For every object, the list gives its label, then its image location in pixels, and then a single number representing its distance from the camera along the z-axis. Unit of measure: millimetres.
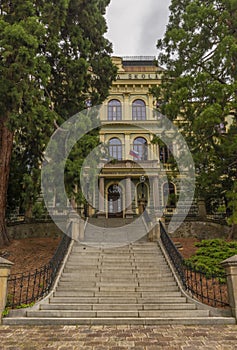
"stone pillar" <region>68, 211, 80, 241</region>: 11900
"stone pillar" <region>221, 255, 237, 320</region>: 6422
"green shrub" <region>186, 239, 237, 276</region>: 9078
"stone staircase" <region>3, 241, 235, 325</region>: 6391
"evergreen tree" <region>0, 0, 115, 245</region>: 10406
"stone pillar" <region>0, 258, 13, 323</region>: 6504
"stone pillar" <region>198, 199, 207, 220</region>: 15875
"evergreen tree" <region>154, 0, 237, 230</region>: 11789
